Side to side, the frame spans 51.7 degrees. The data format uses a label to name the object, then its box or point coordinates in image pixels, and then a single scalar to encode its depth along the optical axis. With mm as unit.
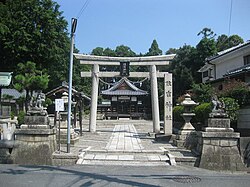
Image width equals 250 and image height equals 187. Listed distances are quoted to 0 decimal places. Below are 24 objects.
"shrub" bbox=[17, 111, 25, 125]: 18703
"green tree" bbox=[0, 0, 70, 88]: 28484
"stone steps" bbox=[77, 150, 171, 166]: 9672
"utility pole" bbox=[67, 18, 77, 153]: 10344
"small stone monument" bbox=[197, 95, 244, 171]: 9234
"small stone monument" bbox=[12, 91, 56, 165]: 9602
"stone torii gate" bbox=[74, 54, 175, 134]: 18198
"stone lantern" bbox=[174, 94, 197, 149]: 12164
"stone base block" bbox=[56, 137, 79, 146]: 13040
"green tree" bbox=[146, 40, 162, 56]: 70419
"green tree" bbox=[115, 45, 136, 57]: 78506
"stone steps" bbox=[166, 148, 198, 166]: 9539
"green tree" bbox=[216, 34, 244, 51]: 46031
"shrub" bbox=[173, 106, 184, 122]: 22514
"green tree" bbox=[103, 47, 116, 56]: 75875
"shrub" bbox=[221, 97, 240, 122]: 13039
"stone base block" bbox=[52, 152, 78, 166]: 9578
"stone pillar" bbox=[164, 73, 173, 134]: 15938
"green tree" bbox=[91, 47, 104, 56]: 78800
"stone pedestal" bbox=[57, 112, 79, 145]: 13148
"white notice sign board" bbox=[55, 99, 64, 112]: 10898
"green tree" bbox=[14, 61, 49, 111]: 19266
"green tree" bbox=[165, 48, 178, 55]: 75494
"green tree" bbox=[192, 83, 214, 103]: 20577
